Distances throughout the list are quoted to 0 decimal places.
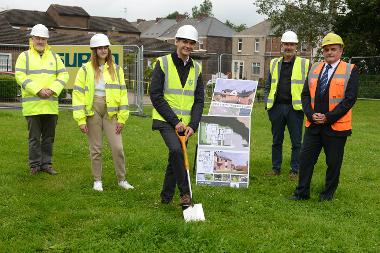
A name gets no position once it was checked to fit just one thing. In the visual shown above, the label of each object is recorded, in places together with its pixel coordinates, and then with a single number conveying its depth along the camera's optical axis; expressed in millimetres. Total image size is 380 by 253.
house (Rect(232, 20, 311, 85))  51688
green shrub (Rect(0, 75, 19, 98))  20281
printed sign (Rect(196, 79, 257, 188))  7656
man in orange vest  6418
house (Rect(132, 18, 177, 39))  80106
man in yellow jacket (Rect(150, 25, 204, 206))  5938
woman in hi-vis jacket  6906
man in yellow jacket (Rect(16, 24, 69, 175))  7684
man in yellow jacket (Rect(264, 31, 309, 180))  7883
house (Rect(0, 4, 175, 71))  45094
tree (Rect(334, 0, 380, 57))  29906
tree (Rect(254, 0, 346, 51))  35031
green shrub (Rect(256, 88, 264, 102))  26062
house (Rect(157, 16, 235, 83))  67938
